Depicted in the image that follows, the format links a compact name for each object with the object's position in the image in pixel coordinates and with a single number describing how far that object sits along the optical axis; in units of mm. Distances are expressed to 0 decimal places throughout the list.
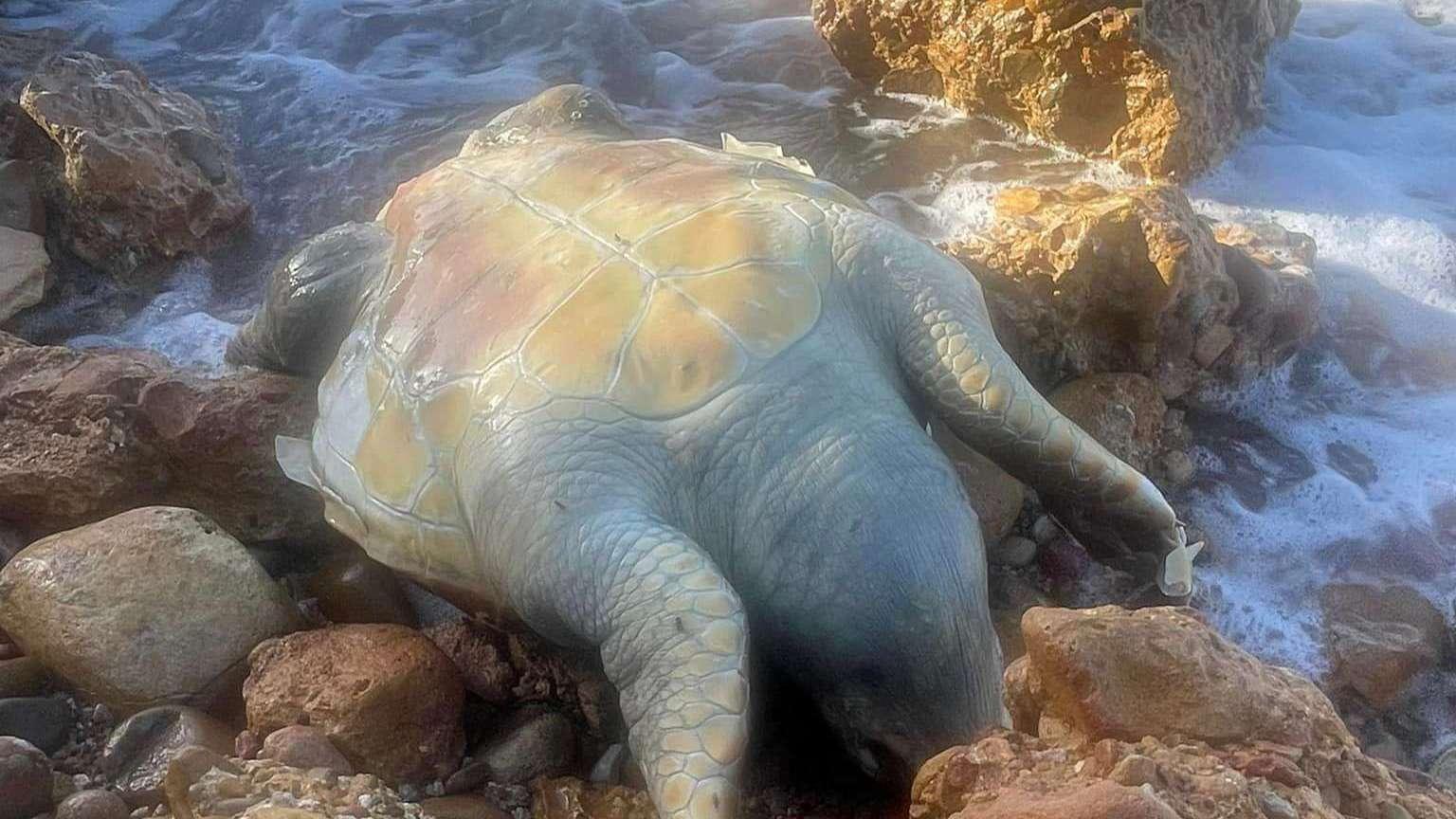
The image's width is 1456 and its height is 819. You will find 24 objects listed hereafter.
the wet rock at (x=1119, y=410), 3275
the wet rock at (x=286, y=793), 1884
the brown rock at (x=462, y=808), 2256
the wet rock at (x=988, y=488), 3109
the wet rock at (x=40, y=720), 2424
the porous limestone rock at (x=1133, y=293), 3191
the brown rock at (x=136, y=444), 3018
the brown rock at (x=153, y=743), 2314
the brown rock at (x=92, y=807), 2102
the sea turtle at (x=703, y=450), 2152
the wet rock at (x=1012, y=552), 3141
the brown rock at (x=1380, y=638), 2930
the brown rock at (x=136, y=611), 2494
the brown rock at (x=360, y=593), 2996
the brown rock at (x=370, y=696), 2344
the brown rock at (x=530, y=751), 2500
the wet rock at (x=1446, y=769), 2725
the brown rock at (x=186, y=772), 1988
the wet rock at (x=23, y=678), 2559
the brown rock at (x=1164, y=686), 1739
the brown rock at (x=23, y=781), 2098
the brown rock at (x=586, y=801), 2221
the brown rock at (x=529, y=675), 2658
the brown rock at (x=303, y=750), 2188
